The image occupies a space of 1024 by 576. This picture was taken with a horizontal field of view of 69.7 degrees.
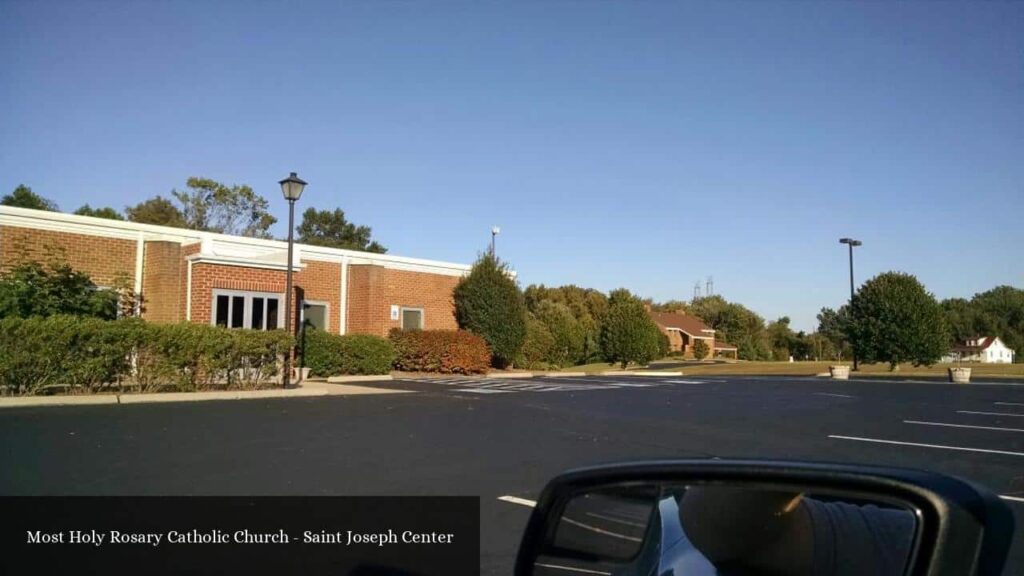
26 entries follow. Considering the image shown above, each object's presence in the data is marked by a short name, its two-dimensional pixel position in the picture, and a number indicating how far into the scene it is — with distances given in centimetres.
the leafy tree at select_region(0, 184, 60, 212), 4800
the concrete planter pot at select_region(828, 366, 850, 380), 3312
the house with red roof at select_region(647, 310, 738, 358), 8544
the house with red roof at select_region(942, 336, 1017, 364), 9194
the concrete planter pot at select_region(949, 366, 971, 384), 2807
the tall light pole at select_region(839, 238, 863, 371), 4178
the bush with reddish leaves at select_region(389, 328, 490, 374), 2656
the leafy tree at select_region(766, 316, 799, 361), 9304
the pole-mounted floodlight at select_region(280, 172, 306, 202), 1884
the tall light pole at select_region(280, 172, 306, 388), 1881
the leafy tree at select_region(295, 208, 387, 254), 7206
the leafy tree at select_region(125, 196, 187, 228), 5438
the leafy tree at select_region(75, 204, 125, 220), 4966
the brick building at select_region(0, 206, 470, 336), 2048
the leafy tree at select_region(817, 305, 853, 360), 8769
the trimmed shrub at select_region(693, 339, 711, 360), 8150
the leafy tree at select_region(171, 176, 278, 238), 5534
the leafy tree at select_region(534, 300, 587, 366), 3966
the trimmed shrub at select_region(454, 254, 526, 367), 3008
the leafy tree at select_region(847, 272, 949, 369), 3969
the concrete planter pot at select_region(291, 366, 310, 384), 2068
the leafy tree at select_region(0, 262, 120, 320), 1653
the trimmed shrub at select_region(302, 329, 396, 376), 2320
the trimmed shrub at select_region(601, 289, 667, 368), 4412
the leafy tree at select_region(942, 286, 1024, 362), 9600
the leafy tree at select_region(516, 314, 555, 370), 3344
